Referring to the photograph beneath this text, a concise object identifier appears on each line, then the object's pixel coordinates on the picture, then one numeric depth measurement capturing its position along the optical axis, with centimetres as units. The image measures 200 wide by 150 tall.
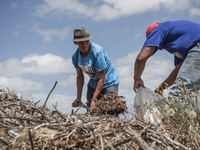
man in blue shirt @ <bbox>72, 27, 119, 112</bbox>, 453
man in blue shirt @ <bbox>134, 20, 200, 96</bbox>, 361
